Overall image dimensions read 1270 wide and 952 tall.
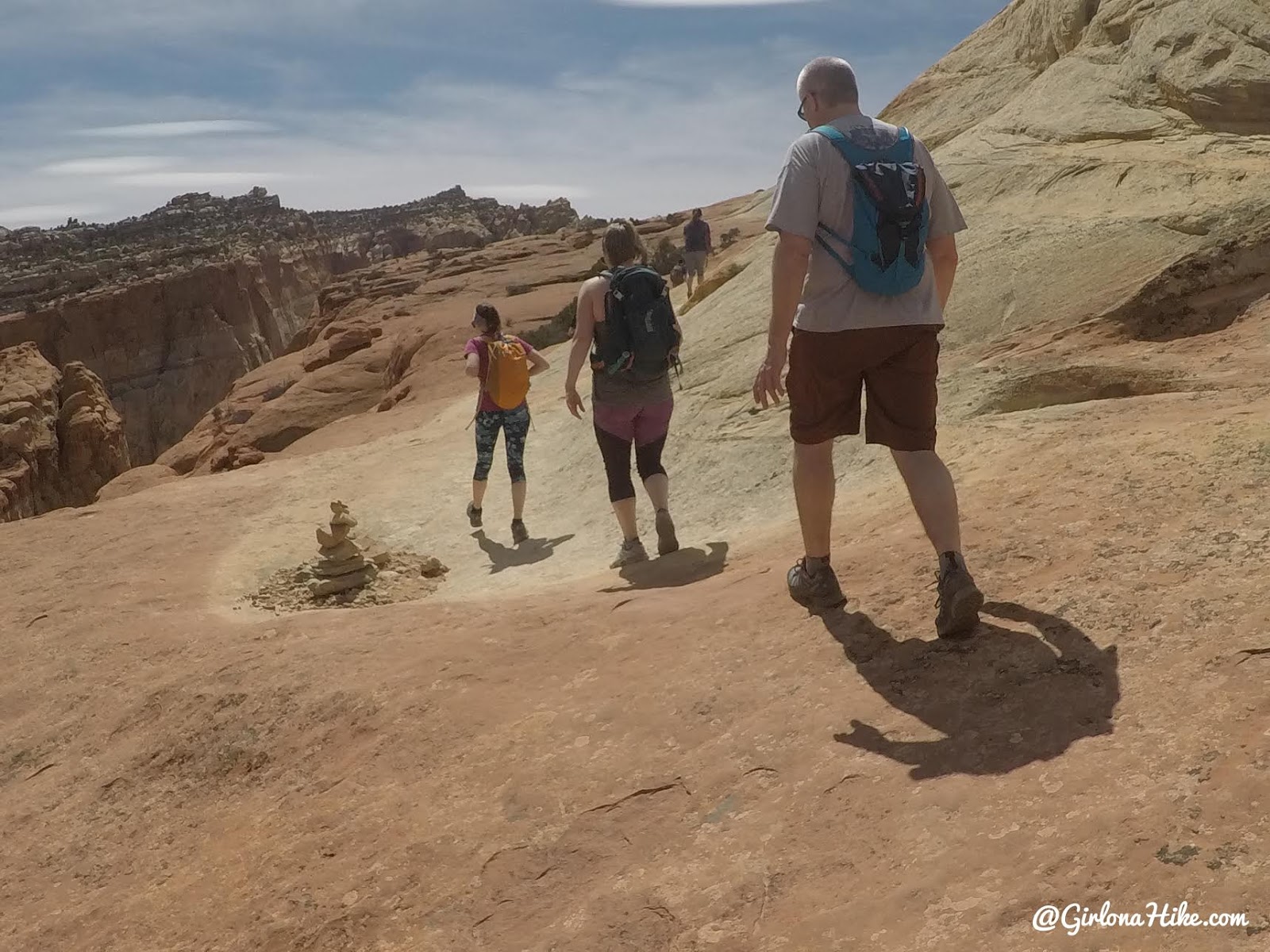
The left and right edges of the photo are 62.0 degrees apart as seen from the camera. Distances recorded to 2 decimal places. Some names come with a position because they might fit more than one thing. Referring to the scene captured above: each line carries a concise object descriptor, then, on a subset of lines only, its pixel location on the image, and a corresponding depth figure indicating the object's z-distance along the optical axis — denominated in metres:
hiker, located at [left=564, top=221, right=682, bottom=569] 5.35
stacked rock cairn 6.65
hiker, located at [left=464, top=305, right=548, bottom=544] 7.12
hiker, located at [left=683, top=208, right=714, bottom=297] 15.00
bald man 3.26
